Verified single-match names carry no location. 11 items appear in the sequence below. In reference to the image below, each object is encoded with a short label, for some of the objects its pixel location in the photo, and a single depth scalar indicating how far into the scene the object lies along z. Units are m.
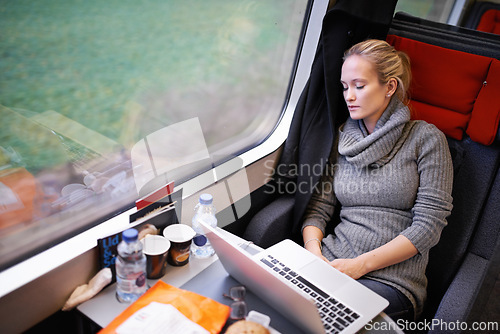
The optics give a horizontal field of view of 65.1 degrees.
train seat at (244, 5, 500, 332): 1.44
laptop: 0.90
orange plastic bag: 0.93
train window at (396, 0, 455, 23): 3.00
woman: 1.36
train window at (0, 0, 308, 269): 1.11
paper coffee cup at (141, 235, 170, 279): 1.07
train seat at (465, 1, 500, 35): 2.94
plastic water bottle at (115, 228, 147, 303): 1.00
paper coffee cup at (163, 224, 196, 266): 1.13
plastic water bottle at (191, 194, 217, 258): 1.21
